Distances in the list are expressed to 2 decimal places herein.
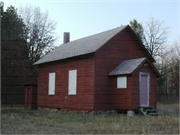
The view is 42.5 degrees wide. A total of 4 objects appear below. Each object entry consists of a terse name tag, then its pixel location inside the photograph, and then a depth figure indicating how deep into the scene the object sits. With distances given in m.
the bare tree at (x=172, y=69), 28.61
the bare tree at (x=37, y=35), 29.68
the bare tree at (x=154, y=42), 30.86
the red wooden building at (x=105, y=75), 14.14
